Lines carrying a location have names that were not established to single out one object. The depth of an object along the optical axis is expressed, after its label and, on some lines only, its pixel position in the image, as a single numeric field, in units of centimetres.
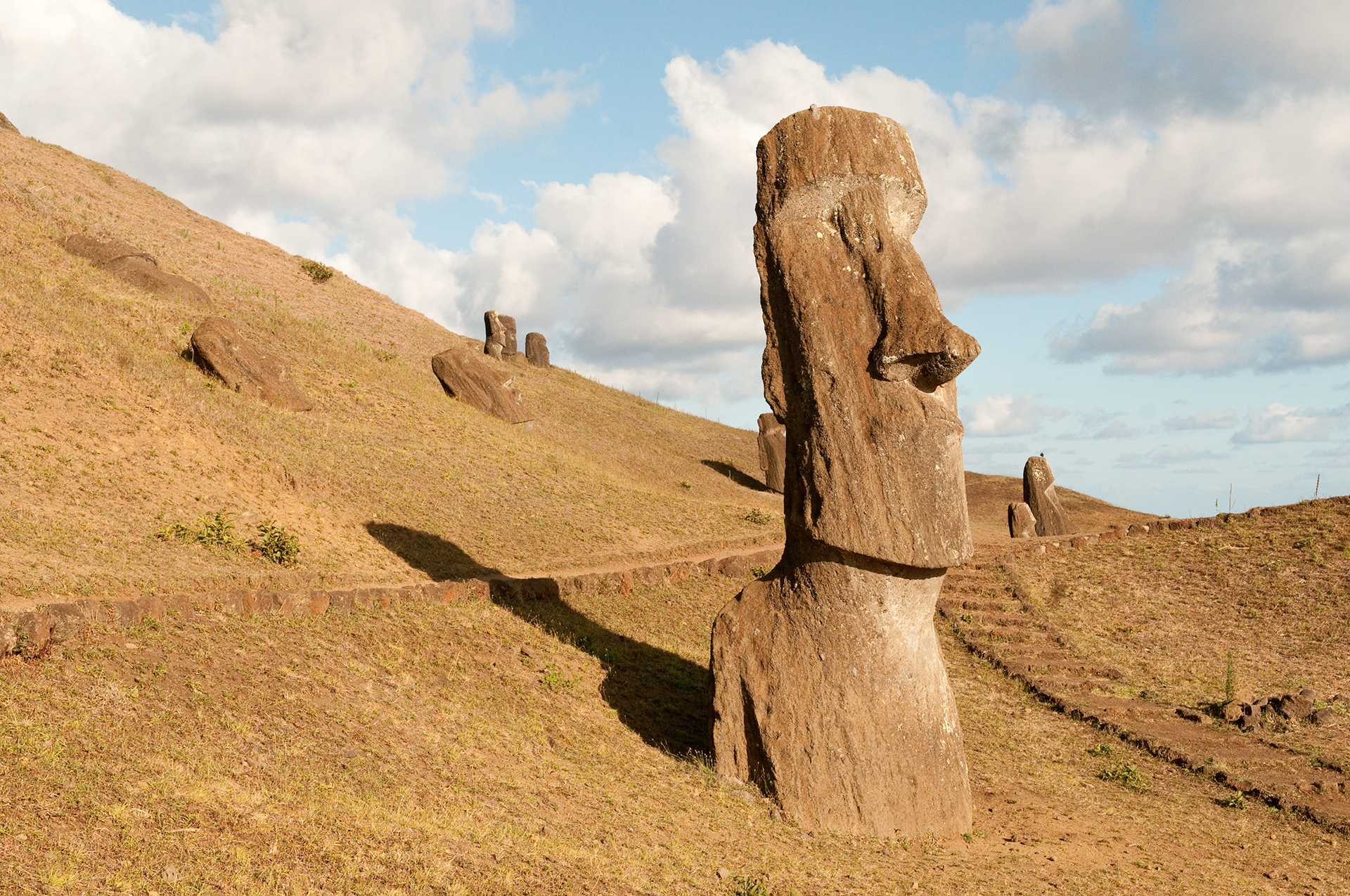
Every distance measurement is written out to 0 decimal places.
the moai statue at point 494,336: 3890
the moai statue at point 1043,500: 2500
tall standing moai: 849
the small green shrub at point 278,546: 1376
